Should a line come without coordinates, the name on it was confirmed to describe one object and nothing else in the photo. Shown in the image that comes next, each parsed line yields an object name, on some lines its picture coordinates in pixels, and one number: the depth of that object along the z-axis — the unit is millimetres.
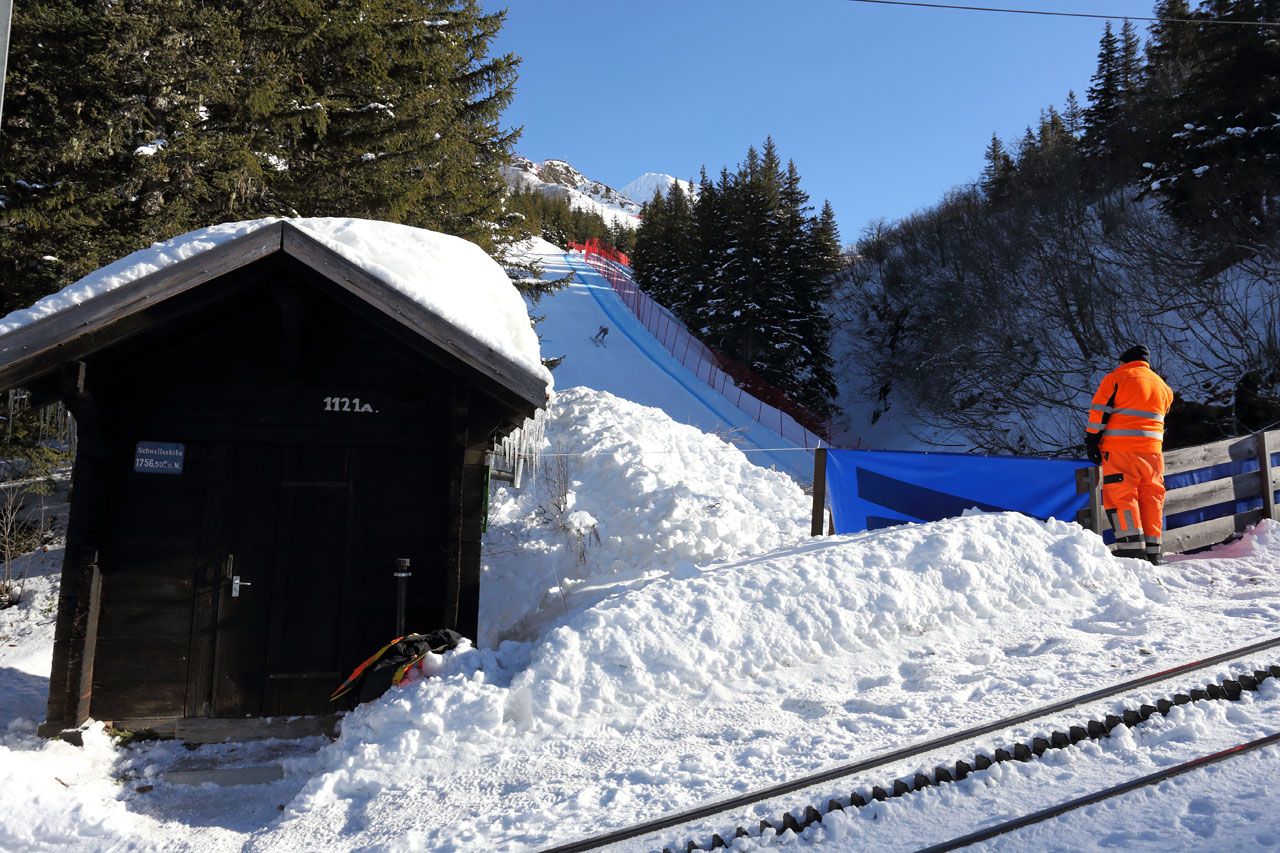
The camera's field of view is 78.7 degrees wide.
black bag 5812
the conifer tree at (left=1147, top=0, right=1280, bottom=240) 21016
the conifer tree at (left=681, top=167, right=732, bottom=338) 40678
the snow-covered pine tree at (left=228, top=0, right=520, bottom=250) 11797
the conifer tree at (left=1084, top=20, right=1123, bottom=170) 35156
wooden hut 6227
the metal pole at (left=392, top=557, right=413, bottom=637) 6512
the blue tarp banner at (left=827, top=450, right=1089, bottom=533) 8586
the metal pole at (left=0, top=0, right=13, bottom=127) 4207
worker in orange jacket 7789
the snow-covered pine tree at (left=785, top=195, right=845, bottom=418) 37375
